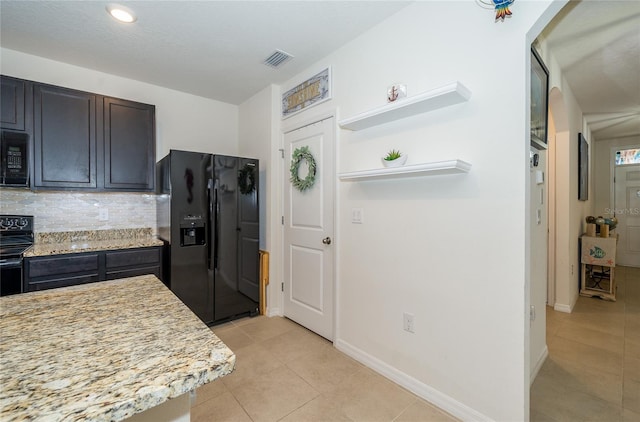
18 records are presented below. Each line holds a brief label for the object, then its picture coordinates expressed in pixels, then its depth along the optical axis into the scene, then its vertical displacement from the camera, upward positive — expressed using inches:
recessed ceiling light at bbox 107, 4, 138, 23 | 77.8 +55.9
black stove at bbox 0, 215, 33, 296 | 81.9 -11.7
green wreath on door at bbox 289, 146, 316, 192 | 108.0 +16.5
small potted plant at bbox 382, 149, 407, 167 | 75.5 +13.4
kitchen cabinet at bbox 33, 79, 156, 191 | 97.2 +25.8
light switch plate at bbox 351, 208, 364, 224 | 90.0 -1.8
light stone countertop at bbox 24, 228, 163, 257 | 92.7 -12.0
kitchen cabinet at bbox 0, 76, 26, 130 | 90.4 +34.9
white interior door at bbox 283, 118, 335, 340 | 103.2 -10.4
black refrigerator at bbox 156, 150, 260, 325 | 105.8 -8.3
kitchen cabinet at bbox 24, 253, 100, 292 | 86.1 -19.2
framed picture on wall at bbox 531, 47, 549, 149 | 75.3 +31.0
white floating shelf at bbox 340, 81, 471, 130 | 62.4 +25.5
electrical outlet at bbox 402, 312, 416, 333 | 76.8 -31.2
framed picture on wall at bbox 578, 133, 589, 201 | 139.4 +20.5
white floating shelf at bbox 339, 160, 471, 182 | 62.4 +9.5
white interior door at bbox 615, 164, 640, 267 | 199.5 -3.3
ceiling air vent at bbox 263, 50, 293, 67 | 101.5 +56.1
